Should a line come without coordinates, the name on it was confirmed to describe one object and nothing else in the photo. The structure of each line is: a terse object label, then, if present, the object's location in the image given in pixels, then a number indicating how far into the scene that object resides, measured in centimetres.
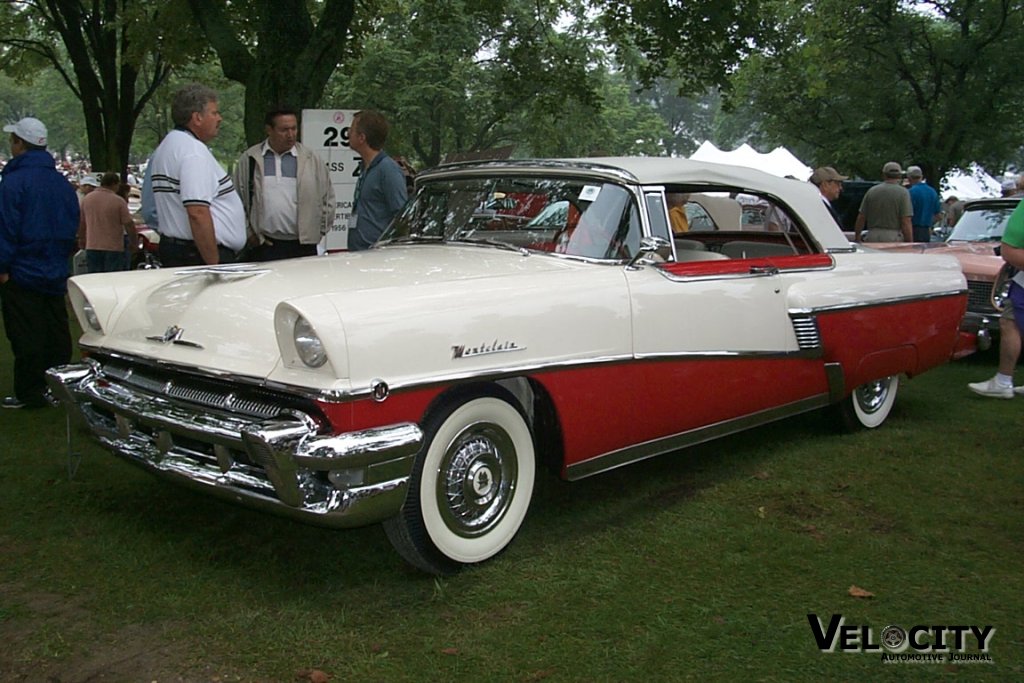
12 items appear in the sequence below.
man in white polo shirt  508
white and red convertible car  317
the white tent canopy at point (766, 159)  2572
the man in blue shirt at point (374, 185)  591
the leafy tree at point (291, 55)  900
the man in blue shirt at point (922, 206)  1116
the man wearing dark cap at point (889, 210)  1002
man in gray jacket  574
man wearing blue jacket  586
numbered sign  933
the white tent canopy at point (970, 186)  3108
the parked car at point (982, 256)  796
